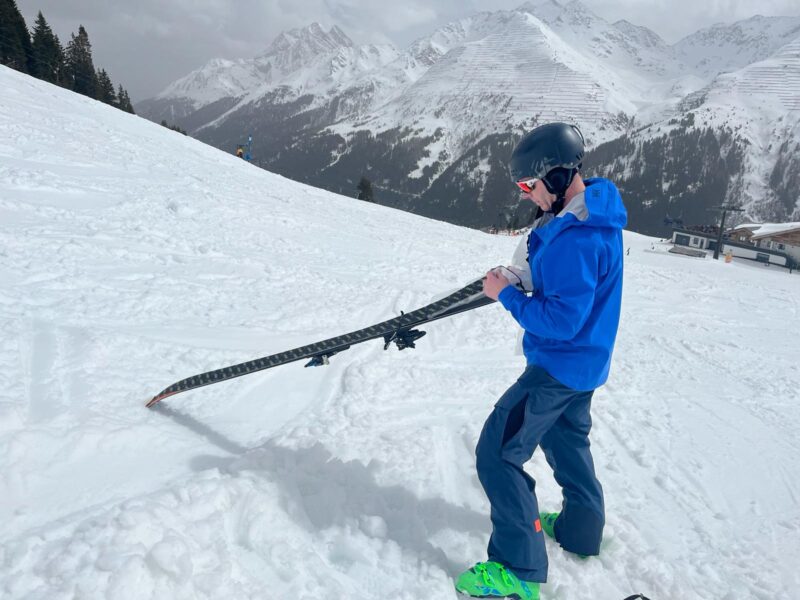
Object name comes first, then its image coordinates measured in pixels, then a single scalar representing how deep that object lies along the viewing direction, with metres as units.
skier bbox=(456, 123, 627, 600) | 2.31
